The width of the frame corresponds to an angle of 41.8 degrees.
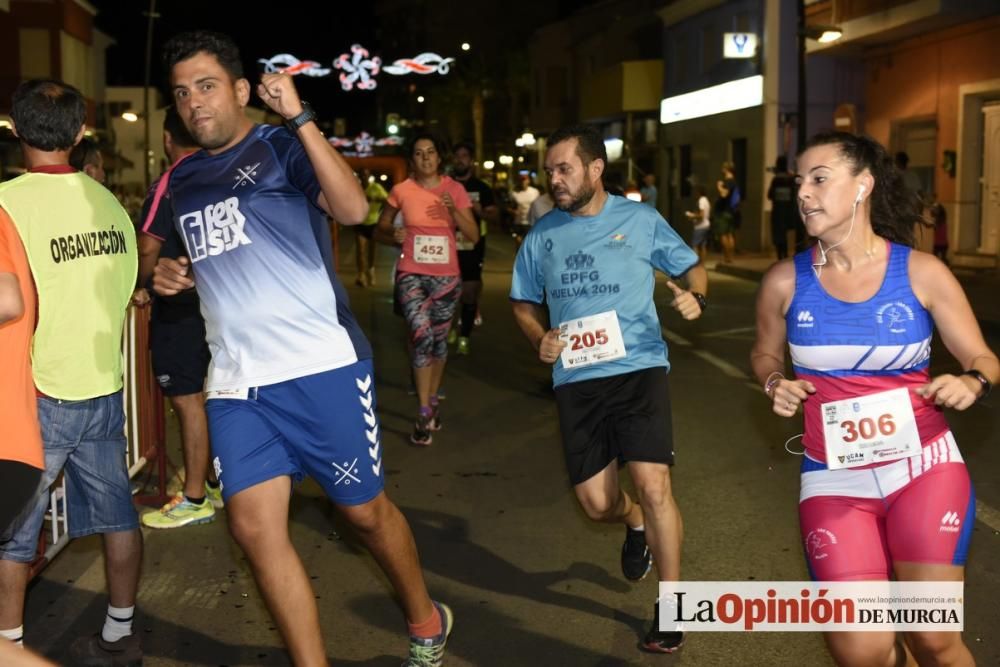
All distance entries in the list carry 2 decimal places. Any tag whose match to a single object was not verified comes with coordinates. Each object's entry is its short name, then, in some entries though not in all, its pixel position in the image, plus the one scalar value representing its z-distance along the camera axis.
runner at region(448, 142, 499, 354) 12.22
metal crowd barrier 7.19
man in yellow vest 4.25
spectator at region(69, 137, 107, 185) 6.88
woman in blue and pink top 3.52
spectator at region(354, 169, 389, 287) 21.27
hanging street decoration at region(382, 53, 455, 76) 17.07
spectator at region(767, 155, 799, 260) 24.83
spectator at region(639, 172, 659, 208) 27.05
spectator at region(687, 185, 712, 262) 28.14
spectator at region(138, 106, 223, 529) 6.54
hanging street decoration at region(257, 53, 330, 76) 16.56
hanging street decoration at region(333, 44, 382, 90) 19.42
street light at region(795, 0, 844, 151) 22.23
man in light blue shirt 5.13
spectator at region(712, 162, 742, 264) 27.47
